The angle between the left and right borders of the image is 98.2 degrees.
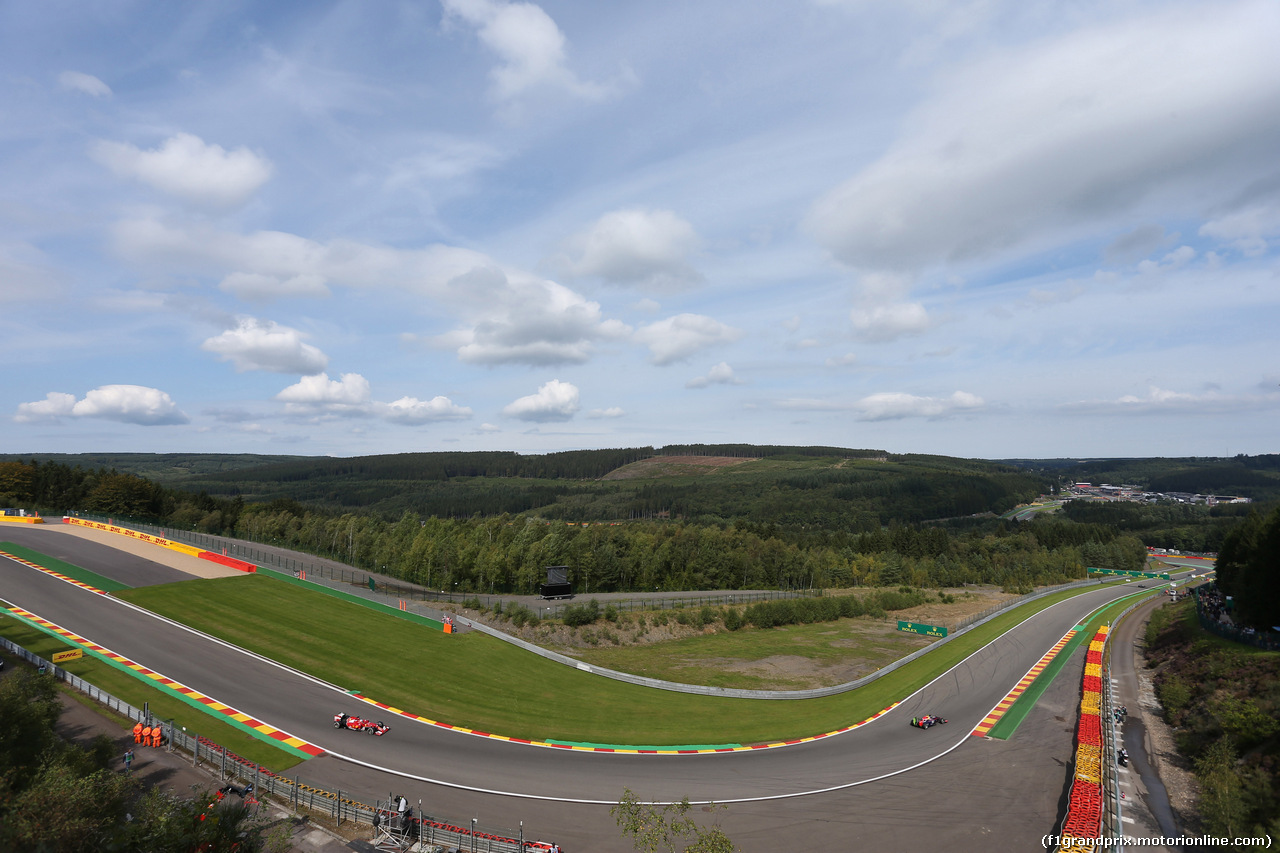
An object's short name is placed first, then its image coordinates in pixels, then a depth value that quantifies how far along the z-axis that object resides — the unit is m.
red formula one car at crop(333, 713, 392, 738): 29.48
